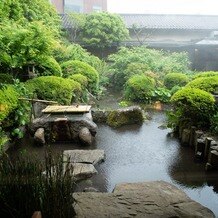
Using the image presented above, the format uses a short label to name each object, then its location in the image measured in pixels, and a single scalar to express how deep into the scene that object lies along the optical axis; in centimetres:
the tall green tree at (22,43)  1045
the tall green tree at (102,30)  2328
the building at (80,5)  3575
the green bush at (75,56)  1828
